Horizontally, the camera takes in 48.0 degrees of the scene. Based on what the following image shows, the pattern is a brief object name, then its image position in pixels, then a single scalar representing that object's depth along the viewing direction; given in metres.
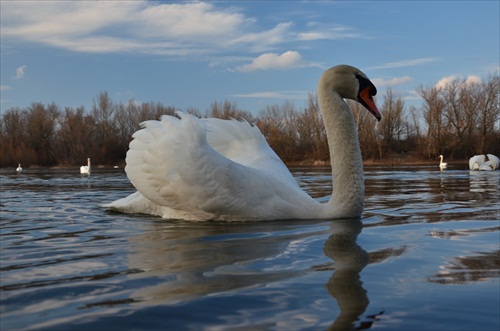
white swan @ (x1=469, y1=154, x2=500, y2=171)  27.92
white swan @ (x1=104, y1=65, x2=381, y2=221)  4.54
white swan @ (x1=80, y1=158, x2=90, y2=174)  28.92
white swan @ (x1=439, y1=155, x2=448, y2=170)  27.41
